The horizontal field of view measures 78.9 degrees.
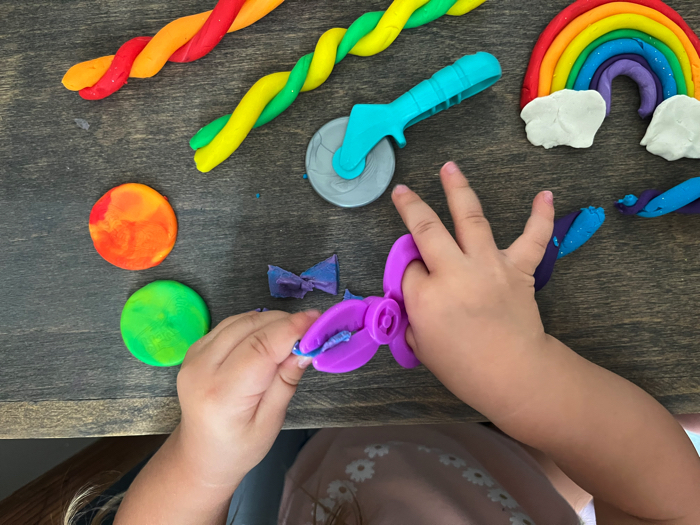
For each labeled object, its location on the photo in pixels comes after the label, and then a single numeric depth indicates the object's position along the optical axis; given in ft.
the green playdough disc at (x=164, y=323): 1.60
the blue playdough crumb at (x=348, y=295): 1.59
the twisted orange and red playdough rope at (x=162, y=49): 1.58
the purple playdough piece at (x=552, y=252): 1.48
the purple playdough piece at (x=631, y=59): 1.61
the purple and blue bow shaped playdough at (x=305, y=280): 1.57
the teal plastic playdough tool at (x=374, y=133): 1.54
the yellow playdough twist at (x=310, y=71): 1.57
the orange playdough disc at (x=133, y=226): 1.62
